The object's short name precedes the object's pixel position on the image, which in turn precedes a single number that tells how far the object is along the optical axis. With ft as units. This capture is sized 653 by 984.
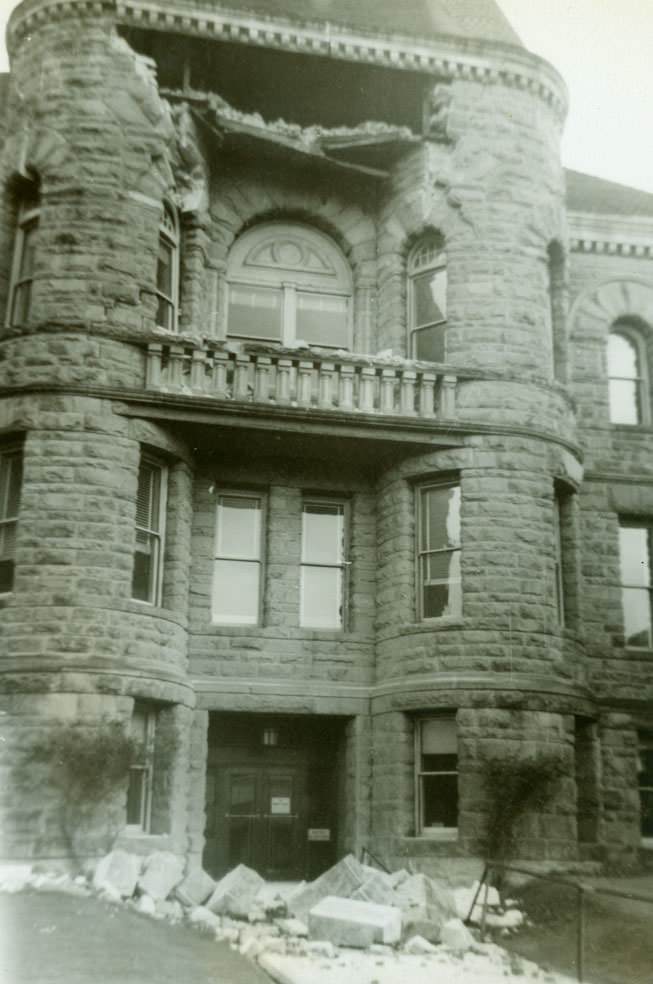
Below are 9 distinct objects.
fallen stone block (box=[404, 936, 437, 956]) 41.68
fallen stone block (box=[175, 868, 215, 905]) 46.47
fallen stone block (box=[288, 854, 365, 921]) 46.14
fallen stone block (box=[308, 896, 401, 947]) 41.93
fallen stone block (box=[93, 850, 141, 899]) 46.44
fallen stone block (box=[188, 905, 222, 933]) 43.86
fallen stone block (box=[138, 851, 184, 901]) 46.52
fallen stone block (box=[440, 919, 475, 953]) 42.37
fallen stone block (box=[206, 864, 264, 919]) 45.65
